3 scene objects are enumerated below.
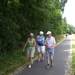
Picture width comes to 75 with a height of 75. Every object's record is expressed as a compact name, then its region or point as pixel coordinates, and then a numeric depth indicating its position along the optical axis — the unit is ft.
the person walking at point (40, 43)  23.39
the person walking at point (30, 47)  20.81
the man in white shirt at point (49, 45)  20.11
